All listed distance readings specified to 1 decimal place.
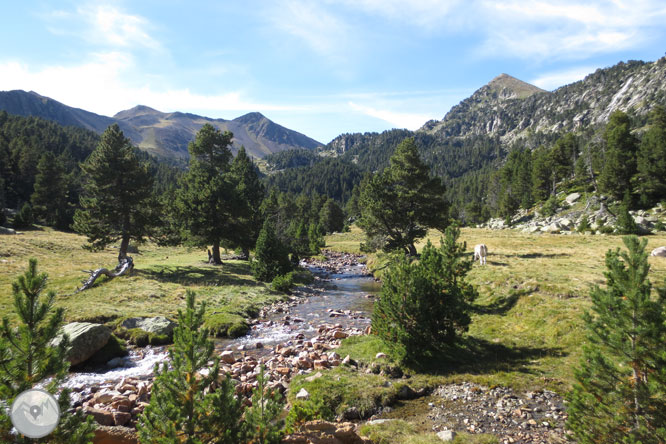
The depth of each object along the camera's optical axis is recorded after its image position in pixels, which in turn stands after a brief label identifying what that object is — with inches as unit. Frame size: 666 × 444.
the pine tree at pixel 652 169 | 2199.8
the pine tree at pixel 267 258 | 1330.0
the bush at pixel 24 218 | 2404.0
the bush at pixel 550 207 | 3009.4
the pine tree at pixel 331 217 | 4125.0
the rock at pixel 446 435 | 332.8
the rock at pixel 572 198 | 3073.3
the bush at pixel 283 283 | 1238.3
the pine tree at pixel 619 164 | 2493.8
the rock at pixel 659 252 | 994.1
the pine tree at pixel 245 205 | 1528.1
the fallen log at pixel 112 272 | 1026.2
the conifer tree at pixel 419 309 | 534.9
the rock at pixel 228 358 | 602.9
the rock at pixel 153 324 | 729.0
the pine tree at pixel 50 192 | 2940.5
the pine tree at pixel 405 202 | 1389.0
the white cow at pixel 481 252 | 1111.0
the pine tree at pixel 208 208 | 1454.2
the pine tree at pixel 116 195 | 1293.1
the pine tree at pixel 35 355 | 187.3
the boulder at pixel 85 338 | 561.2
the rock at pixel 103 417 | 363.6
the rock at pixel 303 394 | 439.5
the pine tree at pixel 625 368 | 237.9
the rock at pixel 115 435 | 326.3
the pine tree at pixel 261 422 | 233.6
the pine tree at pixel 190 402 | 206.2
